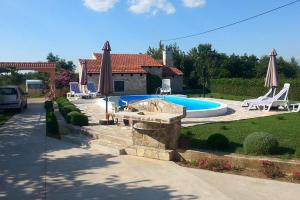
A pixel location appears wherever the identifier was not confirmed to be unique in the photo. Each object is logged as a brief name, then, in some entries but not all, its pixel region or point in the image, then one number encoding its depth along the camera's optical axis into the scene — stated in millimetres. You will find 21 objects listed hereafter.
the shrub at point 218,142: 8625
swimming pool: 15301
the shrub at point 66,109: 15272
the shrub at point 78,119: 12977
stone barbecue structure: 8703
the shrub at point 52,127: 12727
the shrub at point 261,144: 8023
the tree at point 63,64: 53128
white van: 19812
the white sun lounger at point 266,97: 19041
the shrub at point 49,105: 20372
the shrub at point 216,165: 7715
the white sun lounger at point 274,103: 17942
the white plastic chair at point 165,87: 33438
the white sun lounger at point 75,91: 29369
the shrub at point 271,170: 7191
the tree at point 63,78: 37500
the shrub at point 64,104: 18391
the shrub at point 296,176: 6984
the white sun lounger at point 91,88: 30756
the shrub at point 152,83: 37344
